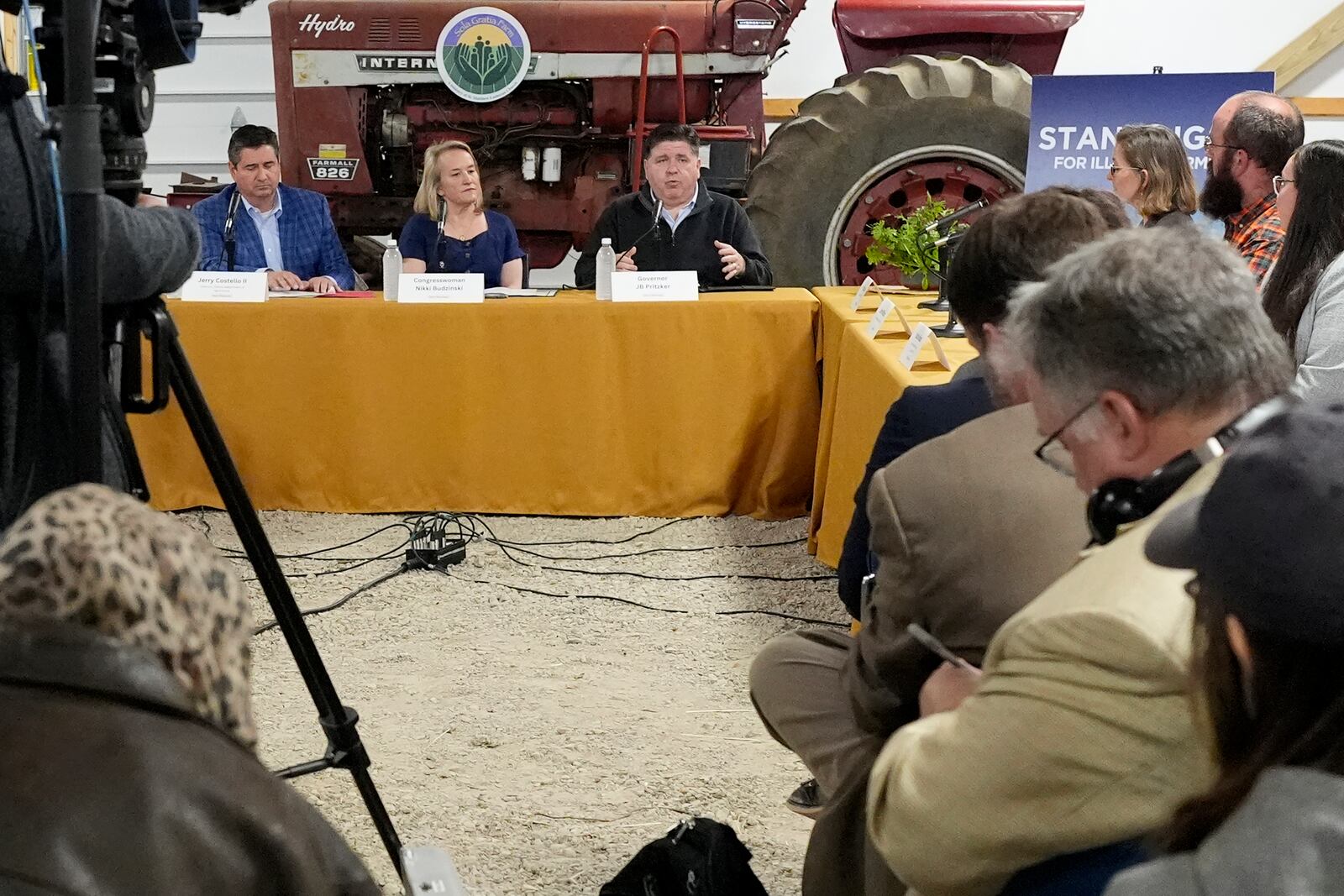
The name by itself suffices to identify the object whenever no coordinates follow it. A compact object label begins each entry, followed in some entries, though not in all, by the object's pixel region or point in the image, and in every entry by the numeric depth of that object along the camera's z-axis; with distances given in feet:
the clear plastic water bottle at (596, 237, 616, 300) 12.22
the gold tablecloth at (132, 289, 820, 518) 12.14
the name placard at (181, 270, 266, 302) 12.16
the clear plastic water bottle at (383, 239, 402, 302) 12.44
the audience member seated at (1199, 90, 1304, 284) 11.09
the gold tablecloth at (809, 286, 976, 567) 9.34
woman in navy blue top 13.74
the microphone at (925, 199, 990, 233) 11.20
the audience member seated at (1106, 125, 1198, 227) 11.44
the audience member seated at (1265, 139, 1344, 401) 8.43
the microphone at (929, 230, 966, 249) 10.94
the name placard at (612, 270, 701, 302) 12.25
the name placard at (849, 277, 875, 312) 11.53
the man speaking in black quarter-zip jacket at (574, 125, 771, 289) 13.60
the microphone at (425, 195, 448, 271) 13.92
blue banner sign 13.87
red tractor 15.08
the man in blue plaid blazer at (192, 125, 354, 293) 13.96
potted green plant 11.49
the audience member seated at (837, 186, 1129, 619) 5.35
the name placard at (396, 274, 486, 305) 12.26
